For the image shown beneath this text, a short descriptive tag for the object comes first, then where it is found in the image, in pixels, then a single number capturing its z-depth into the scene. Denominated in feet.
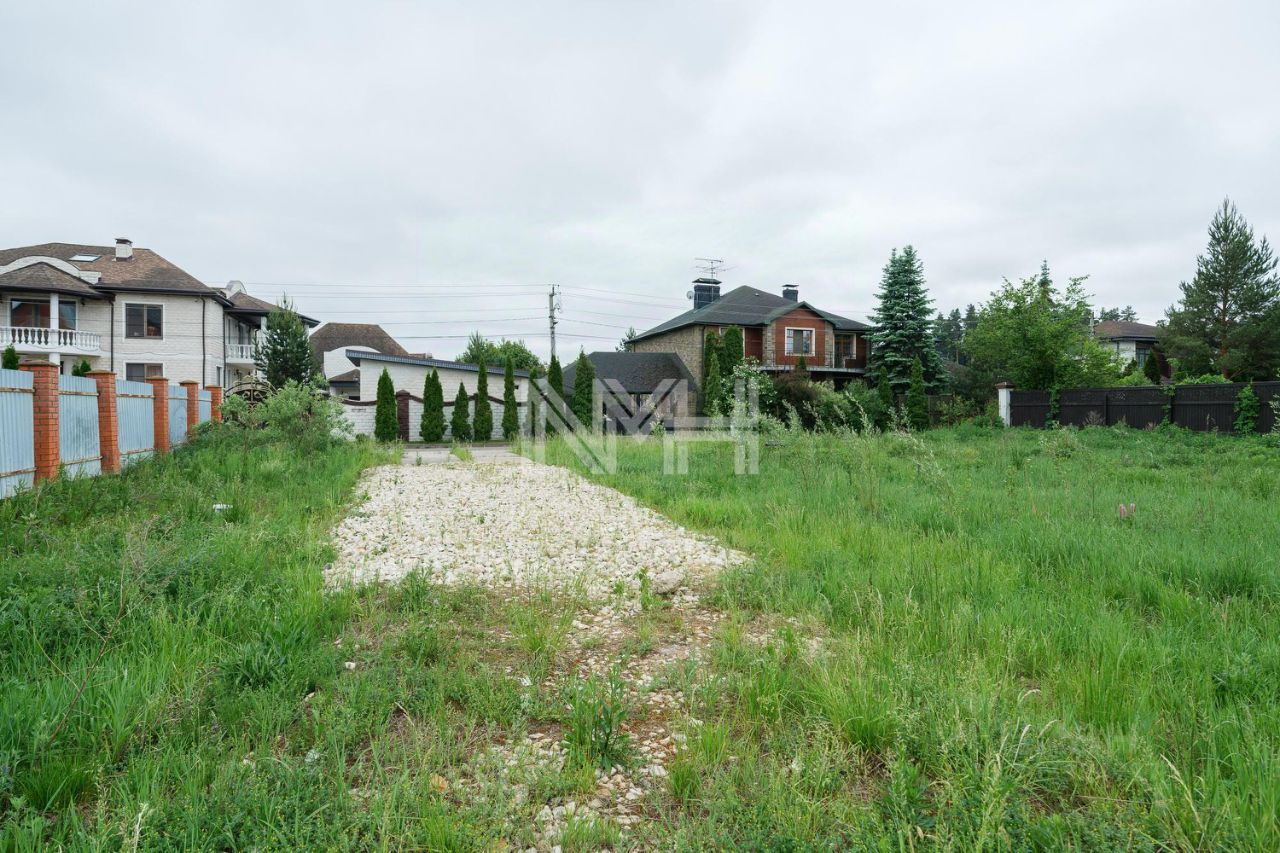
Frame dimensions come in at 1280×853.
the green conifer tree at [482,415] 75.97
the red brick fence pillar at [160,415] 38.05
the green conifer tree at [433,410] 73.82
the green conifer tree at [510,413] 70.02
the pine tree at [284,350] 81.20
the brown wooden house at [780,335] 99.50
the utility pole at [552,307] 119.14
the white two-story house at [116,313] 73.77
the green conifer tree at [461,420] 75.20
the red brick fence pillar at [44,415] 25.39
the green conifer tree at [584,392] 79.51
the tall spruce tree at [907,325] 92.58
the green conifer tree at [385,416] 73.51
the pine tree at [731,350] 88.17
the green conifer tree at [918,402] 80.57
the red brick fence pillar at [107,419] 30.96
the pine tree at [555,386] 79.05
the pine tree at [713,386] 82.28
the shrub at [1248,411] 47.01
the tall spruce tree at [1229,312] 95.92
